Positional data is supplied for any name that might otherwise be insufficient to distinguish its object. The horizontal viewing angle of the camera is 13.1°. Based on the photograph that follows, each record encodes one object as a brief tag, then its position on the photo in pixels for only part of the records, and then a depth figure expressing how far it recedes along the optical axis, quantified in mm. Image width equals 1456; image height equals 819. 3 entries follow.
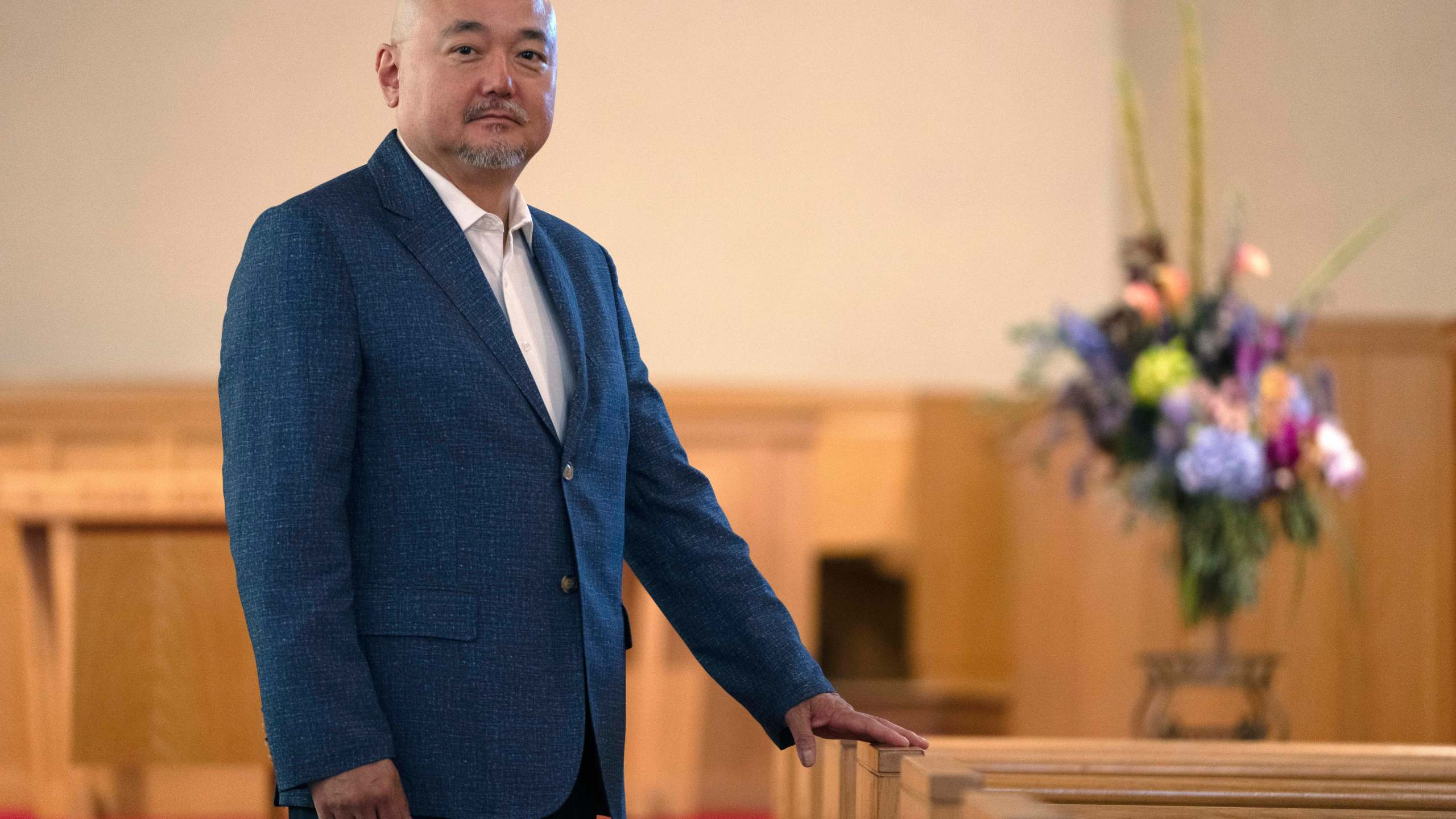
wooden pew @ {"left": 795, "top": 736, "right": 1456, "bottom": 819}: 6396
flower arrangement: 8074
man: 6274
